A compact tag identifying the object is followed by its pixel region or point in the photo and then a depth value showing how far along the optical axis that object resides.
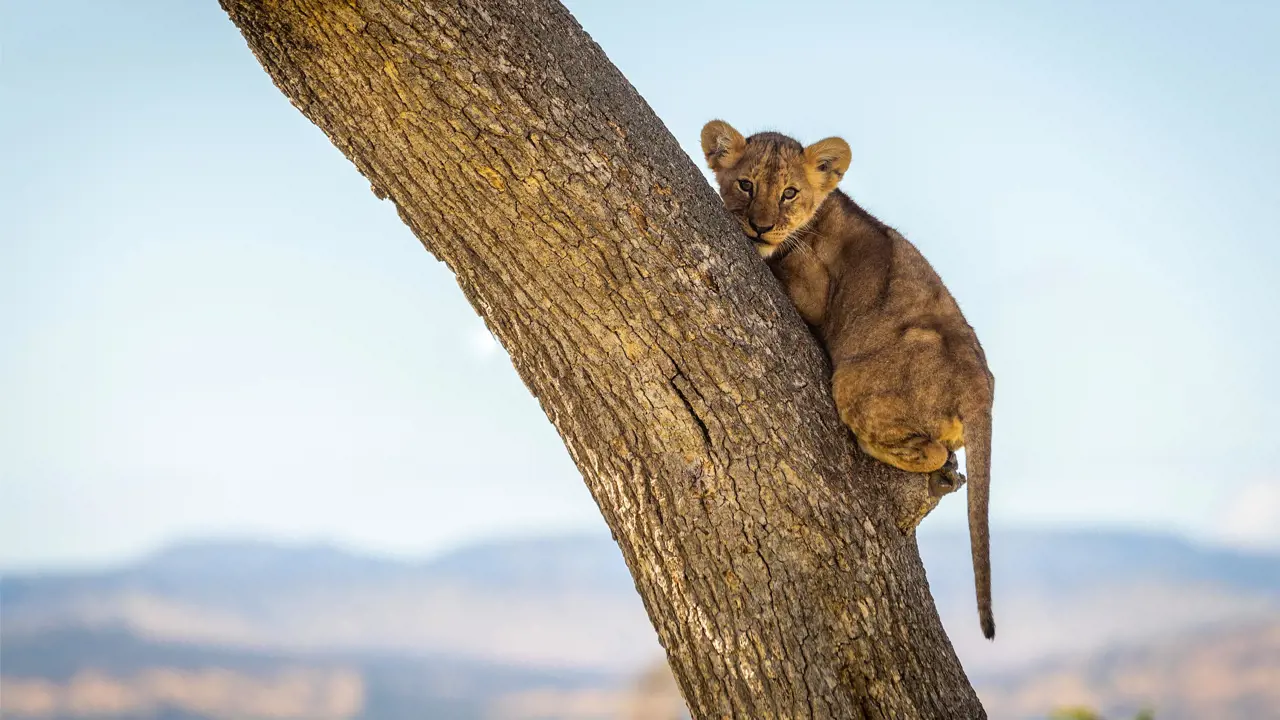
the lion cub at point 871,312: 7.39
